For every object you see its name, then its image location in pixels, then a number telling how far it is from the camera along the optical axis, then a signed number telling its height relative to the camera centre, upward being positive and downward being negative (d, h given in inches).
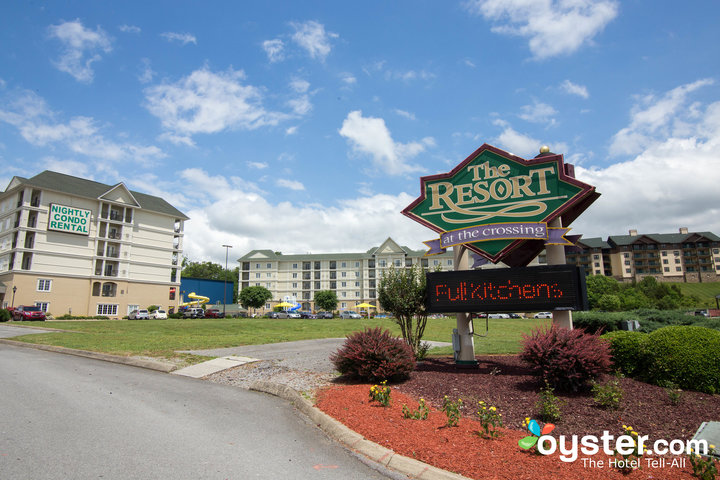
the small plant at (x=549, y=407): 262.8 -62.3
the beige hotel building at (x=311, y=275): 4350.4 +339.6
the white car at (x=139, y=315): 2323.6 -45.0
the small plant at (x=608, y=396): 276.8 -57.0
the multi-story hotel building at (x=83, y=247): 2260.1 +345.9
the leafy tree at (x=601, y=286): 3251.5 +185.4
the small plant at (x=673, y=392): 277.6 -56.7
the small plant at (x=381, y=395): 292.5 -60.6
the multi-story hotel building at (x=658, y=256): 4746.6 +601.5
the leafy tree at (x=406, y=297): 503.8 +12.9
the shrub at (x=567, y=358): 314.2 -36.5
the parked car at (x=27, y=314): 1681.8 -31.4
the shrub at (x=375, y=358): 370.9 -44.2
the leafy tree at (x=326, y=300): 3614.7 +63.7
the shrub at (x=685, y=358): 300.5 -35.5
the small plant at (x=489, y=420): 234.5 -63.3
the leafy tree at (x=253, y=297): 3240.7 +77.3
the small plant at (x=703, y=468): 171.0 -64.3
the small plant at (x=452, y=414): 249.9 -63.4
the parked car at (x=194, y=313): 2506.8 -35.7
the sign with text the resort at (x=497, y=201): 434.0 +115.4
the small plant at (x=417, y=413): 264.8 -65.9
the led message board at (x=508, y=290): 402.0 +18.6
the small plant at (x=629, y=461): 185.2 -67.6
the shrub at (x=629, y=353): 348.2 -36.3
